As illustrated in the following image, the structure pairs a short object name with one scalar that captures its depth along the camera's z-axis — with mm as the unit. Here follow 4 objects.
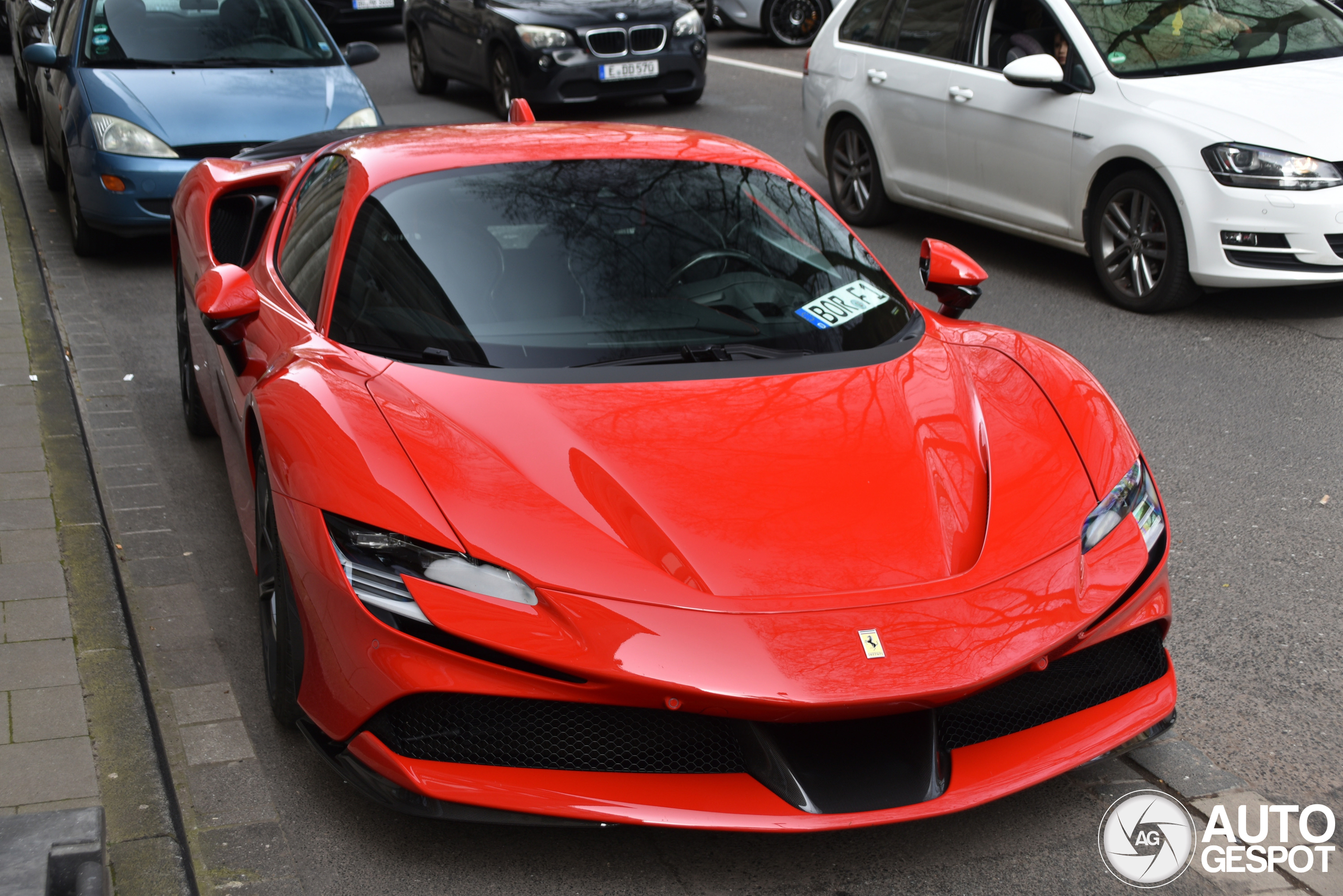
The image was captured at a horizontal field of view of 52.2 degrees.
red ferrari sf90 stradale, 2656
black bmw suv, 12711
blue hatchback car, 7934
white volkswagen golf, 6406
